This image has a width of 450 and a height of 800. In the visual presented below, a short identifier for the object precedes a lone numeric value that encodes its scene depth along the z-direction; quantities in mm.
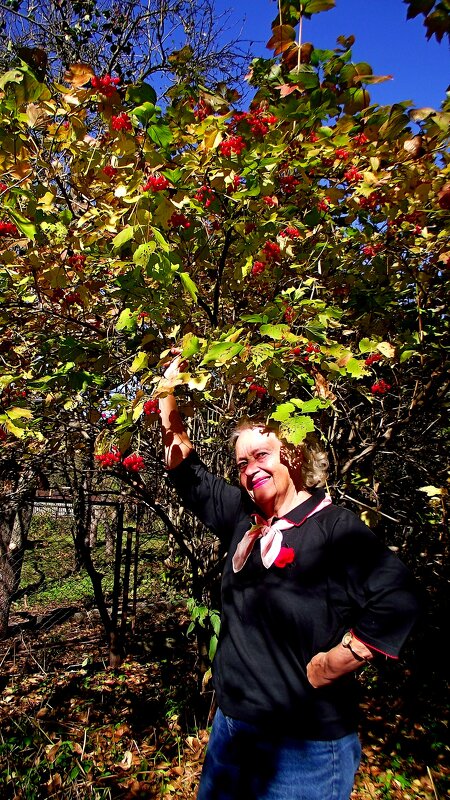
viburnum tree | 1729
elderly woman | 1317
